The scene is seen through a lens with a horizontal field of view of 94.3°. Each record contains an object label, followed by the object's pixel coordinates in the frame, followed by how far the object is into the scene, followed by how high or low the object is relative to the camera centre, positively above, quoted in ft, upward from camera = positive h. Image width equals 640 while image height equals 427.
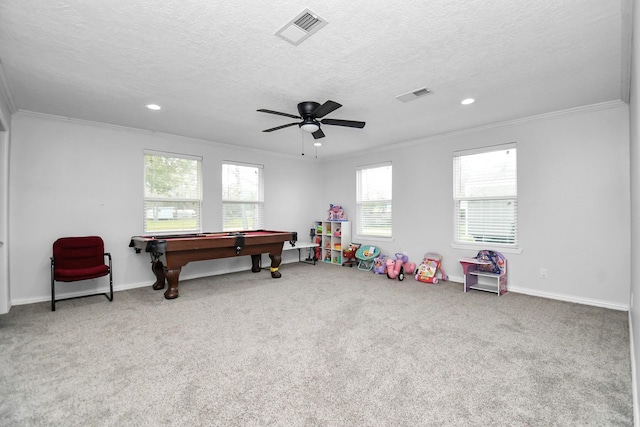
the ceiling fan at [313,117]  10.86 +3.58
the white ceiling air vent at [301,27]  6.57 +4.31
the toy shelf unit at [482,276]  13.64 -3.10
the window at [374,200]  19.61 +0.75
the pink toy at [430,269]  15.83 -3.16
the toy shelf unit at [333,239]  21.15 -2.00
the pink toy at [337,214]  21.81 -0.17
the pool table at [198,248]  12.89 -1.77
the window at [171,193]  15.84 +1.09
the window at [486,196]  14.23 +0.77
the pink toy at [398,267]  16.55 -3.20
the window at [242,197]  18.78 +1.00
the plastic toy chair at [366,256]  19.08 -2.86
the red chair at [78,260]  11.58 -2.07
